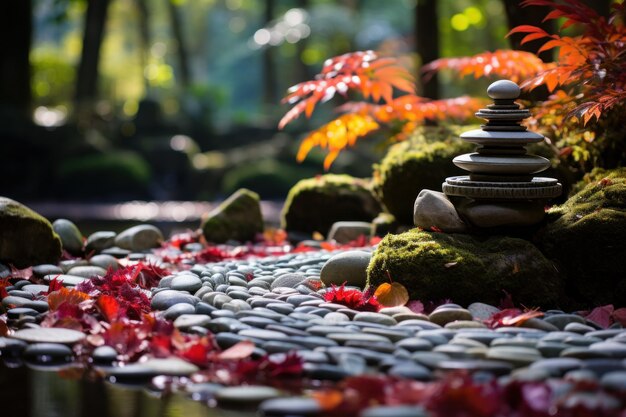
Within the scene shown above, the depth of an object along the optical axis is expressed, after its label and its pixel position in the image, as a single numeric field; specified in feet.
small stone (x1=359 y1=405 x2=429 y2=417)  10.60
